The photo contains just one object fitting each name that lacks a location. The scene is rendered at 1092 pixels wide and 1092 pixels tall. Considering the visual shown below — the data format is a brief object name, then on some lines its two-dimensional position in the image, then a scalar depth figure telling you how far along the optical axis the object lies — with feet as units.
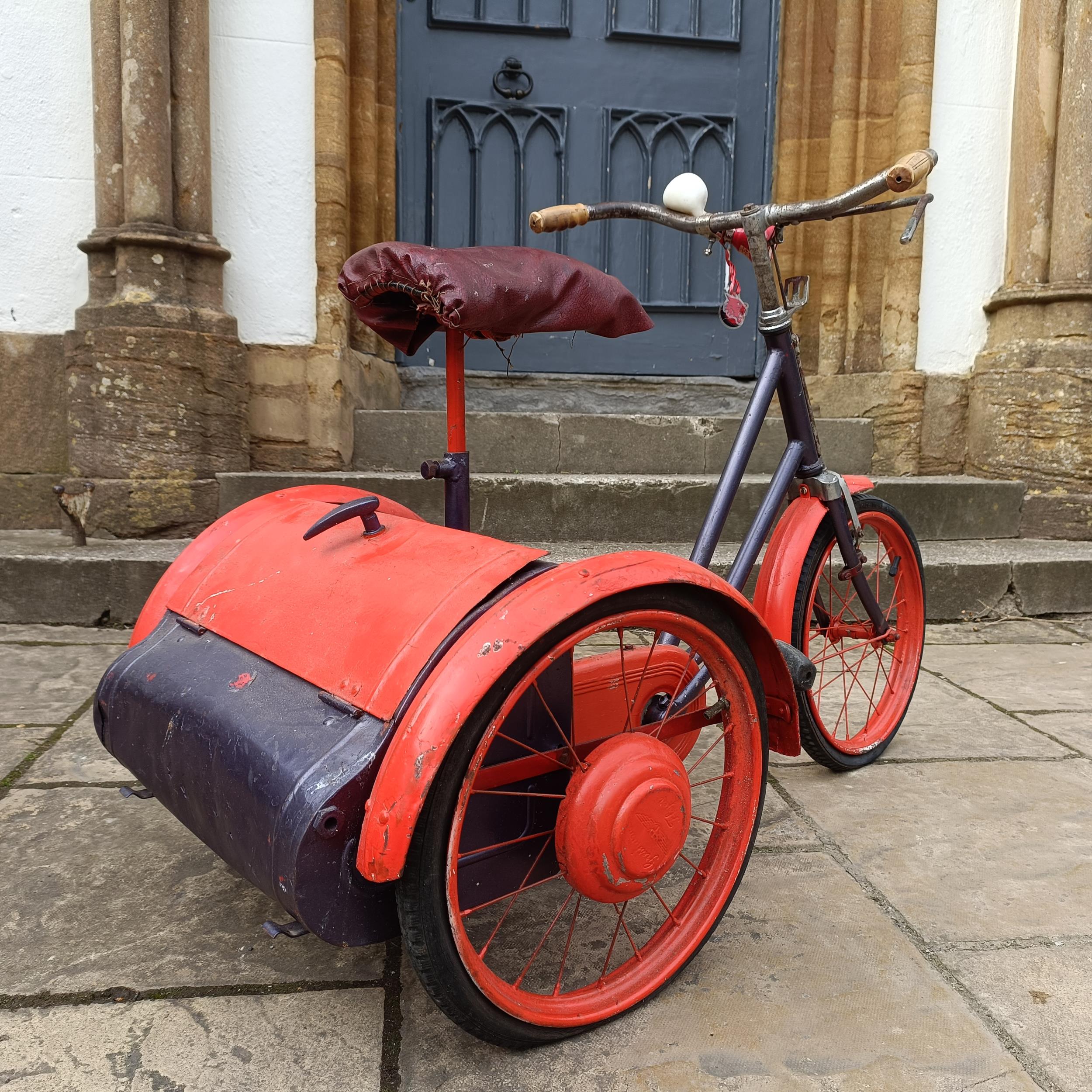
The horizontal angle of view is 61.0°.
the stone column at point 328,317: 13.82
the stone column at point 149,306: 12.67
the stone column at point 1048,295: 14.37
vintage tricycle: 3.83
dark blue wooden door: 16.03
